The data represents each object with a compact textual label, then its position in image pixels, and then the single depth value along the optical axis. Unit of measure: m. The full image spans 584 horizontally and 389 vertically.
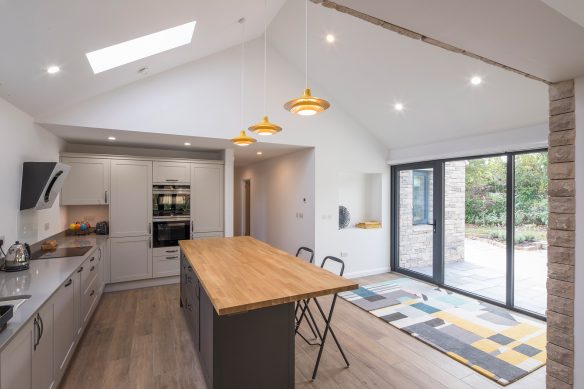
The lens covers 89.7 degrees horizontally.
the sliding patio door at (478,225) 3.73
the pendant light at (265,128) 2.59
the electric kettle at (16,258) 2.45
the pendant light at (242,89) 3.01
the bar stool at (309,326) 3.00
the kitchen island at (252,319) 1.87
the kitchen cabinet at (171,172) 4.78
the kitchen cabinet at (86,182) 4.29
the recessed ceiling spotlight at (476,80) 3.27
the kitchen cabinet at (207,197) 5.03
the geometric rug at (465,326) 2.68
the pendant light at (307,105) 1.98
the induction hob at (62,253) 2.98
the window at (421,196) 5.16
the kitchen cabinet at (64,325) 2.18
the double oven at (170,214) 4.82
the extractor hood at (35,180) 2.97
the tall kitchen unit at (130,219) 4.54
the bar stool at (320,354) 2.46
